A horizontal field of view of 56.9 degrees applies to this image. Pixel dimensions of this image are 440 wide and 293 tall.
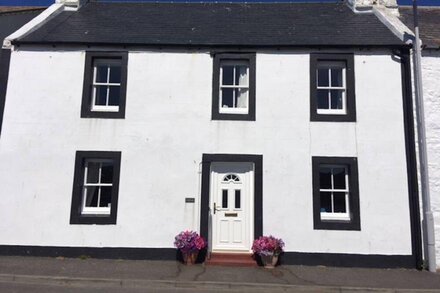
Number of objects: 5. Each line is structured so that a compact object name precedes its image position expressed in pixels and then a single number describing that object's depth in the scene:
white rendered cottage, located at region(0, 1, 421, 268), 10.77
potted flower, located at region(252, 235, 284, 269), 10.23
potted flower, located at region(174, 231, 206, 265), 10.30
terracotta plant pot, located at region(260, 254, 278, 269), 10.23
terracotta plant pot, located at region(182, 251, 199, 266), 10.37
